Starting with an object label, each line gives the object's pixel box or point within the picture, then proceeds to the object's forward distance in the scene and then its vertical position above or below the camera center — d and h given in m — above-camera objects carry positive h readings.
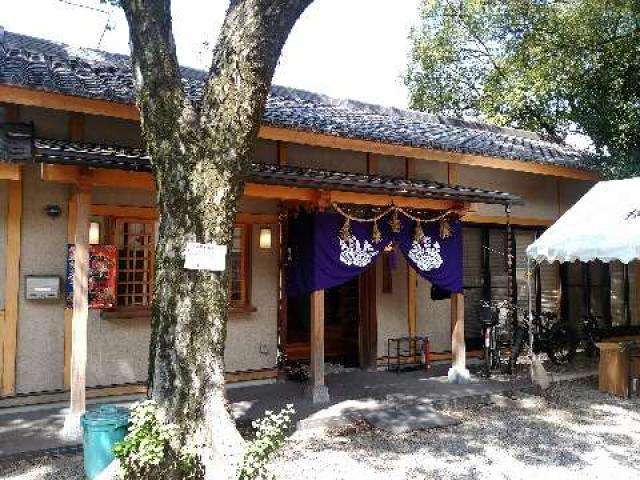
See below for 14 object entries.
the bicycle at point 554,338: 11.13 -1.09
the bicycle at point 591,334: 11.65 -1.05
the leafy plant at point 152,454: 4.09 -1.26
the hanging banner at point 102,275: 7.27 +0.11
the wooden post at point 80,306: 6.09 -0.25
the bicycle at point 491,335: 9.62 -0.93
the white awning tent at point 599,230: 7.98 +0.83
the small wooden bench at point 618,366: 8.88 -1.33
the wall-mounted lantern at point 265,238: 8.70 +0.71
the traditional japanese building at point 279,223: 6.81 +0.90
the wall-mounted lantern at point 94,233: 7.31 +0.66
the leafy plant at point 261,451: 4.07 -1.27
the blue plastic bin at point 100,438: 4.66 -1.30
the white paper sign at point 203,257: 4.34 +0.21
